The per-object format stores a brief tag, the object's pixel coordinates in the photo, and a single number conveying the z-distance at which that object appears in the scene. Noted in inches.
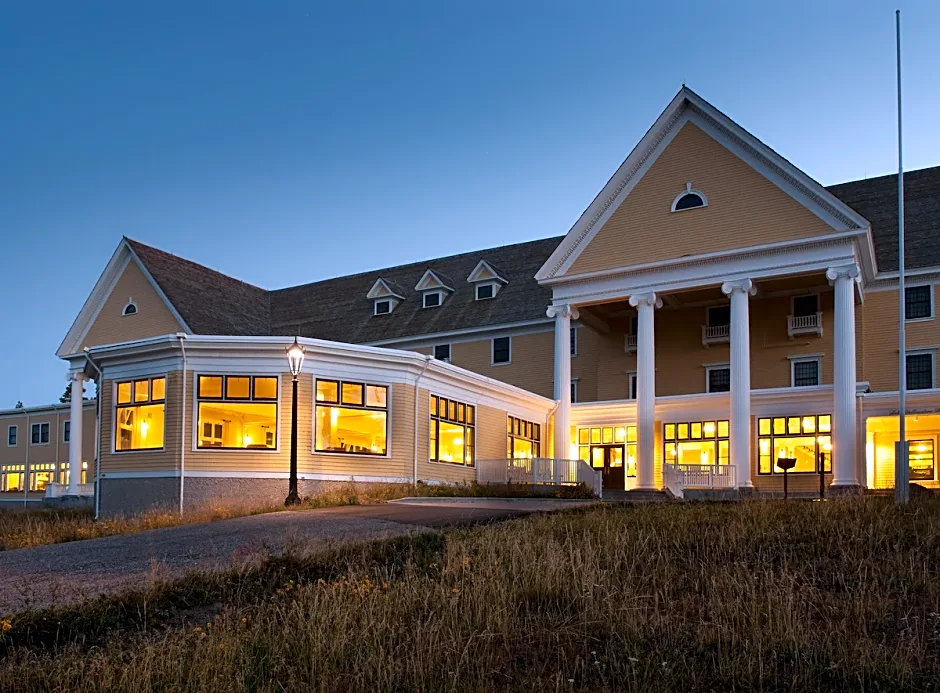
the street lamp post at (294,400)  907.4
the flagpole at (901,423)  765.3
